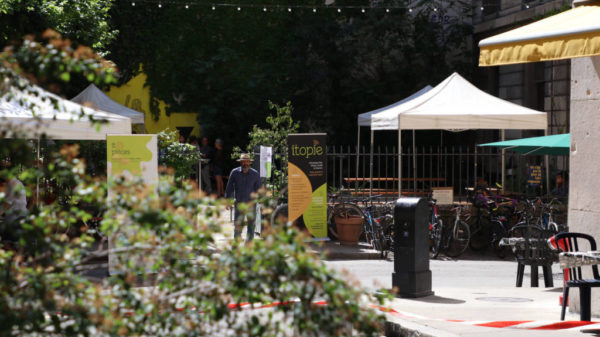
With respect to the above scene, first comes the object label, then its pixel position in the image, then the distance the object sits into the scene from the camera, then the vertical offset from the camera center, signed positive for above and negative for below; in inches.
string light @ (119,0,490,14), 1048.0 +190.0
